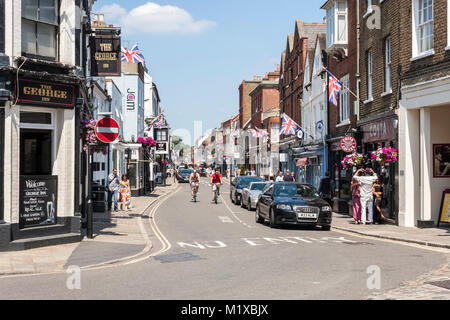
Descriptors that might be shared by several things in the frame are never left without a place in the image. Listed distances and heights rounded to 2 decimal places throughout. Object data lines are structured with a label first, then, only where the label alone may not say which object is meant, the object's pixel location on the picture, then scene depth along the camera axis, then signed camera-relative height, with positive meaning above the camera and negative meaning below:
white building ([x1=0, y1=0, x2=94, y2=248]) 12.46 +1.32
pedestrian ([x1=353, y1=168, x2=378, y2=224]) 18.66 -0.57
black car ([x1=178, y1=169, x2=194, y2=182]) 69.75 +0.02
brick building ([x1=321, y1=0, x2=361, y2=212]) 24.94 +4.84
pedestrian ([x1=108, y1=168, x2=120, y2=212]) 24.86 -0.45
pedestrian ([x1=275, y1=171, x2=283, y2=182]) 33.62 -0.17
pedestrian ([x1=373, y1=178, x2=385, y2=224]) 19.19 -1.05
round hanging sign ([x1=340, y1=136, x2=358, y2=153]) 21.88 +1.17
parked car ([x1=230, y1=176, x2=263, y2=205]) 30.61 -0.53
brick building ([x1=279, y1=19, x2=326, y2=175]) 40.36 +7.96
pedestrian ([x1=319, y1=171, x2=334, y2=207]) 24.27 -0.63
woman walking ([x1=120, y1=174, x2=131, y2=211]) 24.70 -0.69
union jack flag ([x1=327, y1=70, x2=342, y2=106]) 24.00 +3.76
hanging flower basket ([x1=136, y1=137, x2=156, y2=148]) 38.12 +2.40
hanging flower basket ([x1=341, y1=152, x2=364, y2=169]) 20.02 +0.49
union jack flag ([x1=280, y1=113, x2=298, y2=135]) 35.50 +3.09
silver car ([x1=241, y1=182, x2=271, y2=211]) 26.53 -0.94
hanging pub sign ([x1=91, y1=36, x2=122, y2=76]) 16.22 +3.50
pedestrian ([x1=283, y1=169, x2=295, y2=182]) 31.33 -0.19
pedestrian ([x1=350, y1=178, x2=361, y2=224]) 19.39 -1.05
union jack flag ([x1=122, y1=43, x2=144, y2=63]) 23.45 +5.16
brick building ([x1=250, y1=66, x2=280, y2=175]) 60.48 +8.44
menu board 12.98 -0.57
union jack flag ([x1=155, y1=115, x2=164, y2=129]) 41.88 +4.21
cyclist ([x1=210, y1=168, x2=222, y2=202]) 31.47 -0.24
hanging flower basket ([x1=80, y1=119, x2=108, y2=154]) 15.43 +1.22
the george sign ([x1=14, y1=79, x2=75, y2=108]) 12.69 +2.00
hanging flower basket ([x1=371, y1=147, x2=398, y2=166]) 18.06 +0.60
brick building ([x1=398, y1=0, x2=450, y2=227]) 16.11 +1.98
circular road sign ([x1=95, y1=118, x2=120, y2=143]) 15.00 +1.26
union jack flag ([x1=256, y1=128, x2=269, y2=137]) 47.17 +3.55
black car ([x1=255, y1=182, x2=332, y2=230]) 17.30 -1.05
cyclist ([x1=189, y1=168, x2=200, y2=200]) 32.34 -0.29
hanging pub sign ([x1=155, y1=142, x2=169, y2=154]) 51.78 +2.61
